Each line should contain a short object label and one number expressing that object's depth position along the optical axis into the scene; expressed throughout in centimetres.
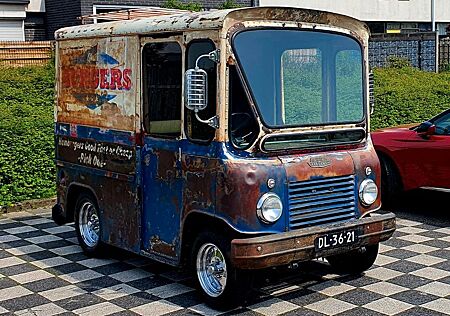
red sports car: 1015
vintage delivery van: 646
